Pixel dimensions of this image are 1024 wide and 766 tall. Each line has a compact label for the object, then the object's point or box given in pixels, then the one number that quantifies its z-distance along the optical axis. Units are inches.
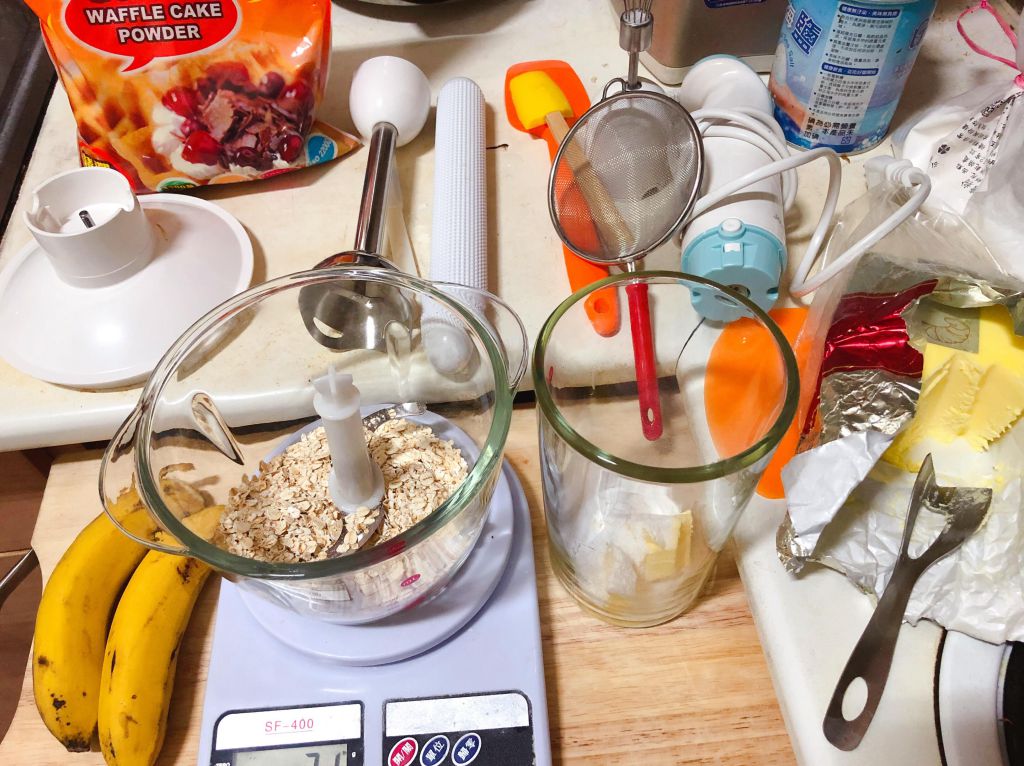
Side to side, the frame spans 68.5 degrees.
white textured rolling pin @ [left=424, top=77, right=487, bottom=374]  19.1
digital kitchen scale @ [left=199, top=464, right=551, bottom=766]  15.8
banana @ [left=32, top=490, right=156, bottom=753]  16.6
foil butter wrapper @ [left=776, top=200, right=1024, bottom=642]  16.1
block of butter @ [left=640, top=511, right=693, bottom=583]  16.2
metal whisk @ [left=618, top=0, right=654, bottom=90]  22.5
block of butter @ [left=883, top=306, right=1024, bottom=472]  16.8
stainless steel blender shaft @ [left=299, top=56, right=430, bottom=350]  20.0
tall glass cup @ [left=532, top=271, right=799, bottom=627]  14.9
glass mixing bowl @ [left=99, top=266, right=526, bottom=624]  14.4
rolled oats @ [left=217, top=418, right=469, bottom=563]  17.0
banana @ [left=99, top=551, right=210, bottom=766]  16.0
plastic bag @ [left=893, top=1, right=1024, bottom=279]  21.2
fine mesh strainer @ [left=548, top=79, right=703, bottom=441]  22.2
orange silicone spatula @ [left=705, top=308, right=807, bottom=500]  16.8
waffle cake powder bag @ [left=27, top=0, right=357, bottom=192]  22.8
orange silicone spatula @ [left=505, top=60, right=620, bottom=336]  20.6
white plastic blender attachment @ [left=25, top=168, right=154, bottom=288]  21.1
